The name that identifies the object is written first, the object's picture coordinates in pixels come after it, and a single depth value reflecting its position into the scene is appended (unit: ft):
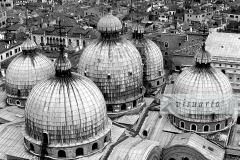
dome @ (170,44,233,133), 138.31
